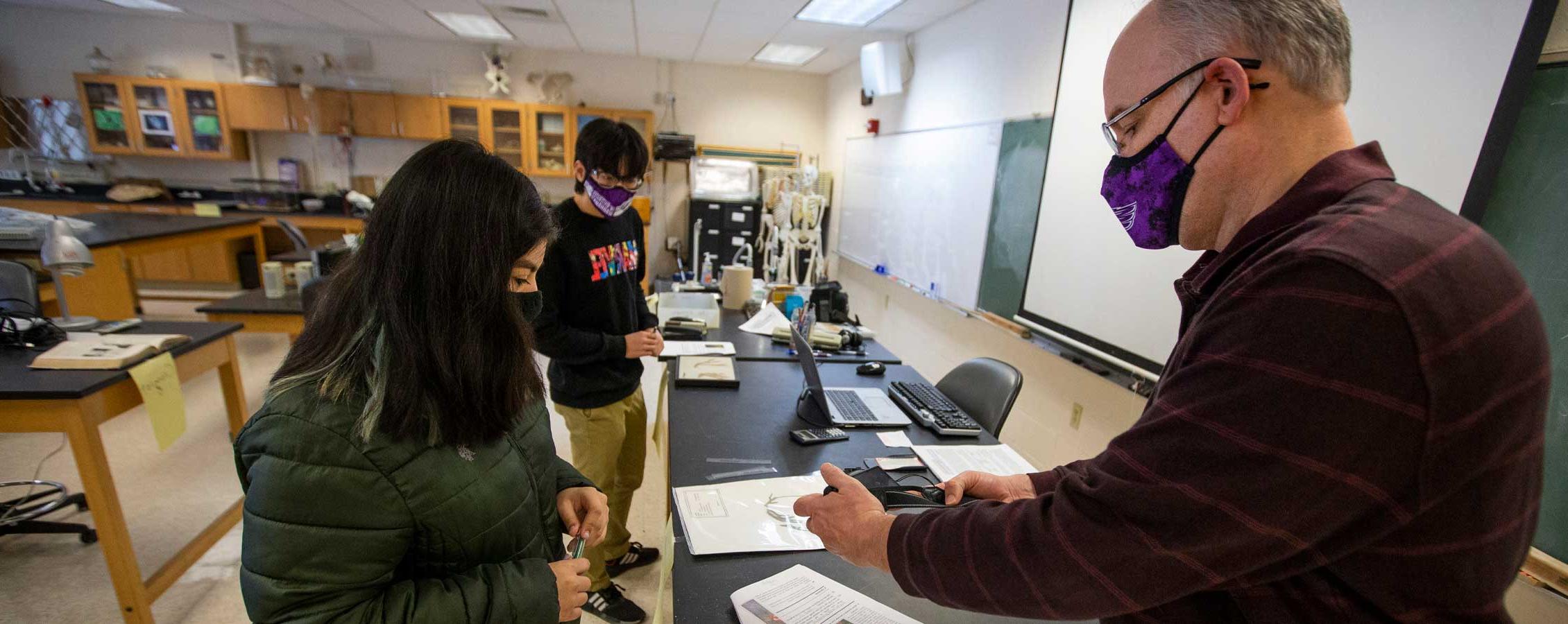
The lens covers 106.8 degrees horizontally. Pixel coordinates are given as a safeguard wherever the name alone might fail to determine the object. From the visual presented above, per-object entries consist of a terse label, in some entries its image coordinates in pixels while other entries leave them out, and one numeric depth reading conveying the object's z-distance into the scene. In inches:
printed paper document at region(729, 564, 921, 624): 38.3
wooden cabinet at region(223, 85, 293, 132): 222.1
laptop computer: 67.2
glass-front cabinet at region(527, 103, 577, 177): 239.1
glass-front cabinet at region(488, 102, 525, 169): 236.4
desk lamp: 73.7
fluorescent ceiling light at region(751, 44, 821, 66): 217.6
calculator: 63.9
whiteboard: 140.9
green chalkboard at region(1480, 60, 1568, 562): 50.4
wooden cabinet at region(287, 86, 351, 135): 225.0
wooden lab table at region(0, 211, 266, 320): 137.0
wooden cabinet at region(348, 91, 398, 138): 228.5
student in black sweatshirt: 71.2
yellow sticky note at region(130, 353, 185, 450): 70.4
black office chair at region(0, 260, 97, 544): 85.2
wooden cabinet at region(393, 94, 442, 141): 230.4
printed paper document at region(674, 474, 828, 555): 45.4
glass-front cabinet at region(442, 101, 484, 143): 233.1
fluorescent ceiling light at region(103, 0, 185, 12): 203.5
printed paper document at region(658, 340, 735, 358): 94.4
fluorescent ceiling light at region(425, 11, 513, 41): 198.8
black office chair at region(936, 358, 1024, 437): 75.3
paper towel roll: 131.6
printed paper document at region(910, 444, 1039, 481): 60.6
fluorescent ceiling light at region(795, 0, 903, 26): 157.9
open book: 66.5
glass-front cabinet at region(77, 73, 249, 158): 217.9
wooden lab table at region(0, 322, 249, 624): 62.1
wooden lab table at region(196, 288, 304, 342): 115.8
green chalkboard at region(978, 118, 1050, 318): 118.8
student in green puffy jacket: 29.0
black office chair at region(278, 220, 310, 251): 188.1
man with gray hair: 19.3
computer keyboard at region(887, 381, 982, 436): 69.2
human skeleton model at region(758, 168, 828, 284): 185.6
